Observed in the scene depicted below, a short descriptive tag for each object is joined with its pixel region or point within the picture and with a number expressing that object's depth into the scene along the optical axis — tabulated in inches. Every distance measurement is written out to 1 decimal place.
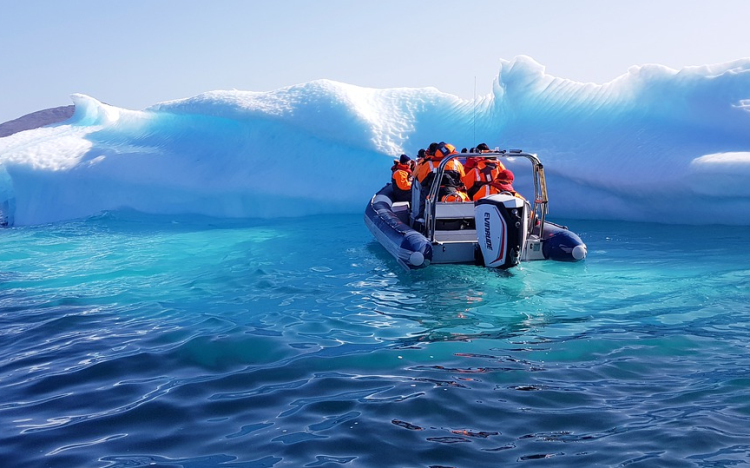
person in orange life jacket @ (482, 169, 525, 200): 314.5
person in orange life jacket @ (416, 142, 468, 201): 326.6
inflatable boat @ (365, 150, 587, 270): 263.0
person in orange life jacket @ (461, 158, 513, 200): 317.7
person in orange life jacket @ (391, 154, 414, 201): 395.5
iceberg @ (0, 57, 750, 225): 430.6
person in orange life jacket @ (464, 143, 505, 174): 324.9
